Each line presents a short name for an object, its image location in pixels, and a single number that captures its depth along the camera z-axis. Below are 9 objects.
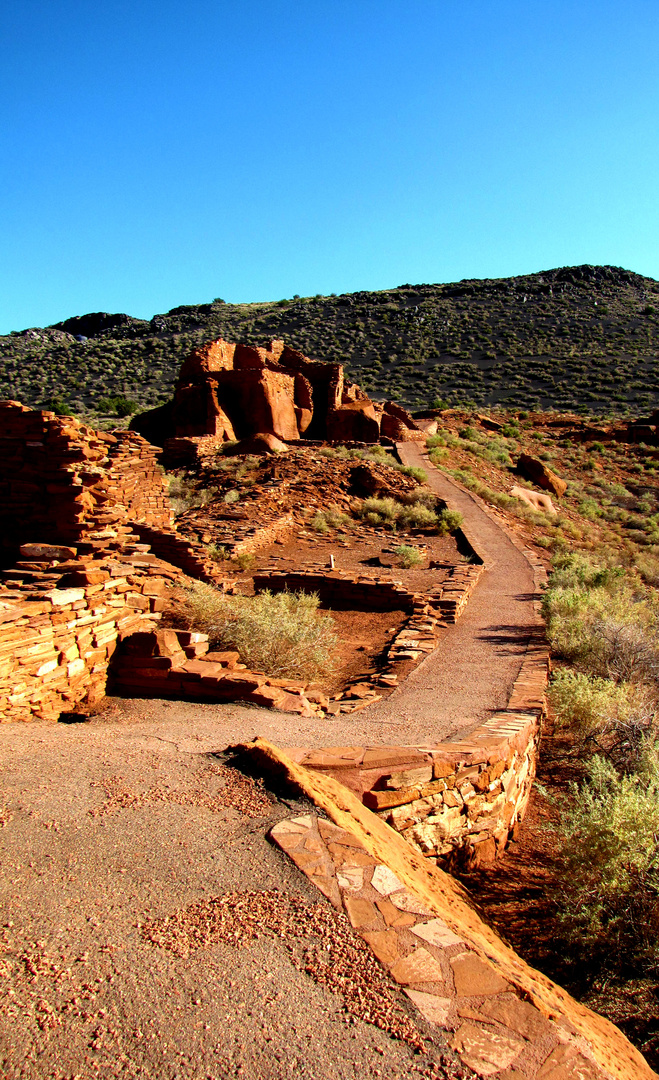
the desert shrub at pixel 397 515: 17.17
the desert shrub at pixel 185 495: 17.77
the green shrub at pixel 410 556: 13.54
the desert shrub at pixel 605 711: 5.77
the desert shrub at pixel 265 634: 7.30
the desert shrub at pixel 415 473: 20.72
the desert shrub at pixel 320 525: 16.33
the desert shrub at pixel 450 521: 16.67
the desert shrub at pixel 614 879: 3.78
